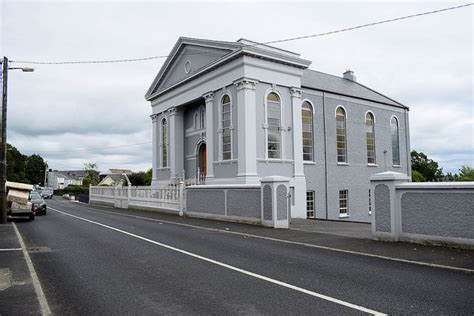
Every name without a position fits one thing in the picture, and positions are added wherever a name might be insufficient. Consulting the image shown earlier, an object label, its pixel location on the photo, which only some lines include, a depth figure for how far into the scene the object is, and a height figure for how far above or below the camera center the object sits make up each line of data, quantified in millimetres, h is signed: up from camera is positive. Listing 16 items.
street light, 18366 +2086
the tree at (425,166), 66250 +2755
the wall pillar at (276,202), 14758 -633
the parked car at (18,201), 20531 -679
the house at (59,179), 126075 +2661
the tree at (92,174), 95000 +3095
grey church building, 22047 +3856
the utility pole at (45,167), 101762 +5197
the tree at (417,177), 55419 +813
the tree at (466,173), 80400 +1962
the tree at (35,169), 101731 +4885
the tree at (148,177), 71044 +1707
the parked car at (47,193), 66219 -906
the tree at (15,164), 83531 +5307
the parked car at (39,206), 24875 -1120
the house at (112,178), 92494 +2089
